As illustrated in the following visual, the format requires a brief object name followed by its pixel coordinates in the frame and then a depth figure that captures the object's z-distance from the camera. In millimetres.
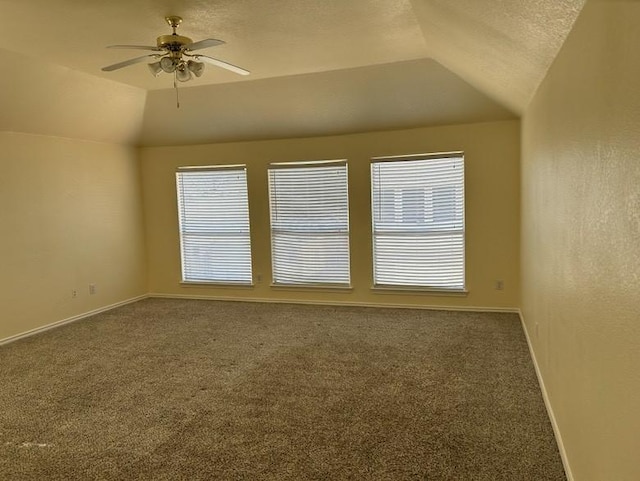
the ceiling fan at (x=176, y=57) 3047
